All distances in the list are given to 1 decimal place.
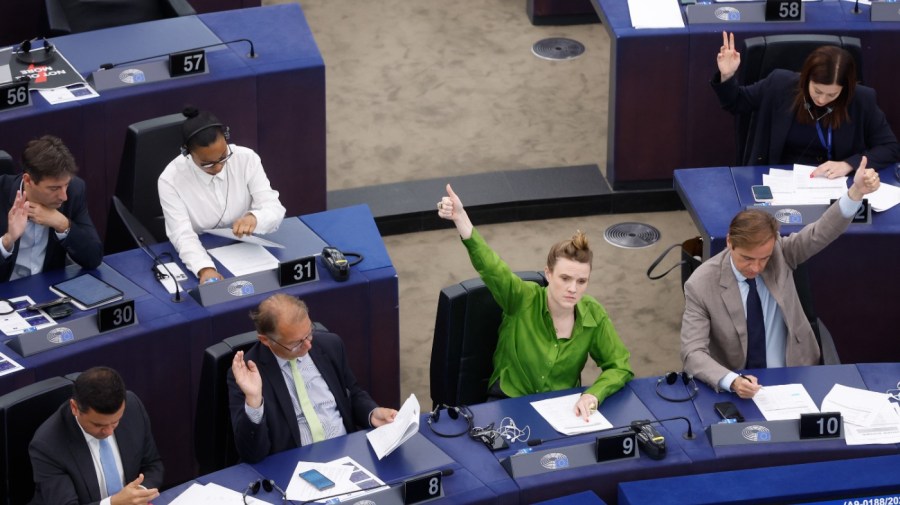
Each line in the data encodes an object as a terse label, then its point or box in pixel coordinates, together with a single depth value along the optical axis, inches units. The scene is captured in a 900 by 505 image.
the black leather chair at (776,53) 537.6
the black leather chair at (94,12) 590.2
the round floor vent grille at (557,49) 720.3
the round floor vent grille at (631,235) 599.8
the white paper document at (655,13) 582.6
